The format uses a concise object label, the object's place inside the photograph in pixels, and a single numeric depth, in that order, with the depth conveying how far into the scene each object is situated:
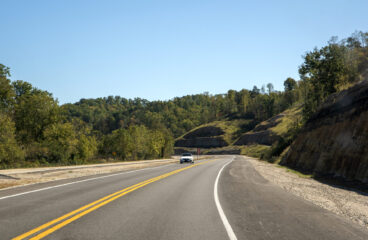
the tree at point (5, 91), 48.31
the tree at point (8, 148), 33.72
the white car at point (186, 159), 43.28
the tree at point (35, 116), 47.19
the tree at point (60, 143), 42.28
